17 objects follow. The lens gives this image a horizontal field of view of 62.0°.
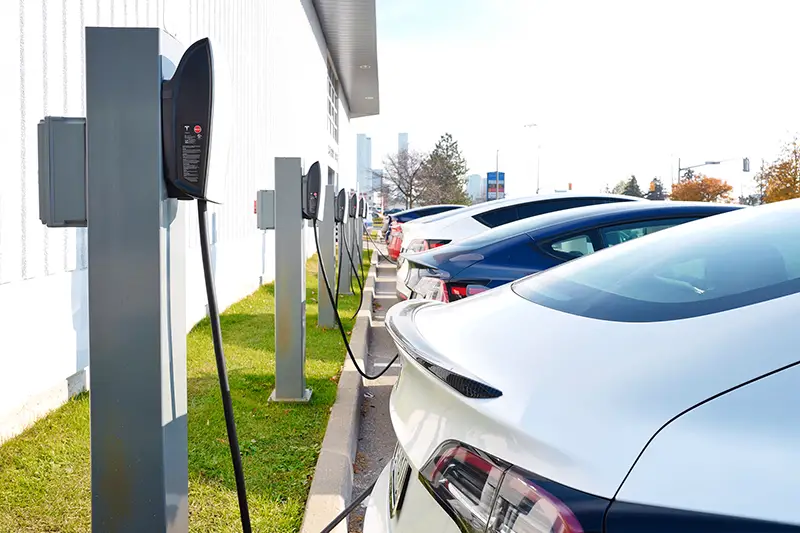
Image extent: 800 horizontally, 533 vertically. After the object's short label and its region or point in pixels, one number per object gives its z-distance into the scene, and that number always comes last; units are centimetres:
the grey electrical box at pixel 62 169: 200
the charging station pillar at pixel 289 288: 493
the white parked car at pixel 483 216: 693
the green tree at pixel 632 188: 9282
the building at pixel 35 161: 380
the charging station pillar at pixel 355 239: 1282
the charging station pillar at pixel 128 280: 200
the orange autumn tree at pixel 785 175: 4437
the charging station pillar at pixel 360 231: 1509
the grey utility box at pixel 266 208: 529
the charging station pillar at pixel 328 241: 873
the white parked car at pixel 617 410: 109
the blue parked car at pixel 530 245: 418
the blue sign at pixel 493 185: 5429
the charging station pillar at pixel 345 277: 1184
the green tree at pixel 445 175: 5894
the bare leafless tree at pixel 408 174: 5772
